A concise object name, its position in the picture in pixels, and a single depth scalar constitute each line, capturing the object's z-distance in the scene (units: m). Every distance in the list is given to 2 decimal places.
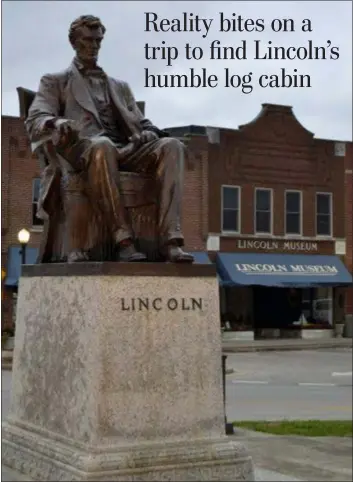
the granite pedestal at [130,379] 5.21
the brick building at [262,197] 30.70
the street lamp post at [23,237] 18.48
